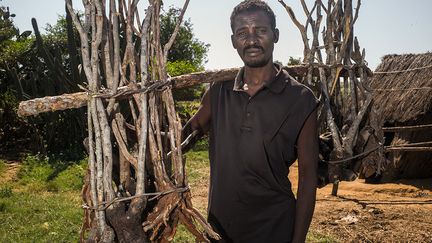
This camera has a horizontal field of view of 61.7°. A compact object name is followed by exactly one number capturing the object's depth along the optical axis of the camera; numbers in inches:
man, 68.6
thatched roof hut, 285.0
